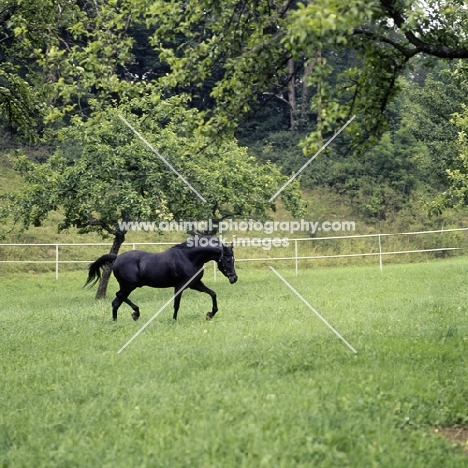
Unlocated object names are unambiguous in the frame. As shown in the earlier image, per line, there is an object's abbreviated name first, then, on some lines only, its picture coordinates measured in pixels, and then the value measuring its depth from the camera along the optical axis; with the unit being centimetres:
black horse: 1667
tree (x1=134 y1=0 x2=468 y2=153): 959
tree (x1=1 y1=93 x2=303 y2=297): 2258
